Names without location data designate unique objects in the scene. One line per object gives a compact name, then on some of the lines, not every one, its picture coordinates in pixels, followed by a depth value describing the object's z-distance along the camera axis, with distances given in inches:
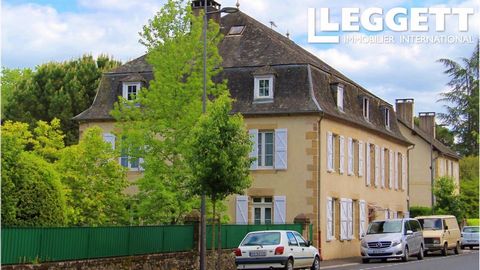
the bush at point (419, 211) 2304.4
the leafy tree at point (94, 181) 1097.3
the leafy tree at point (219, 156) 940.6
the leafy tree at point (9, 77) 2400.2
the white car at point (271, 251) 949.8
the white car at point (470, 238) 2015.6
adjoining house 2512.3
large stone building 1448.1
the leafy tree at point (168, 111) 1151.0
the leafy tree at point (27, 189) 733.9
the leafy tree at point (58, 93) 2018.9
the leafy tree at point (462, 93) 2930.6
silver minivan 1348.4
